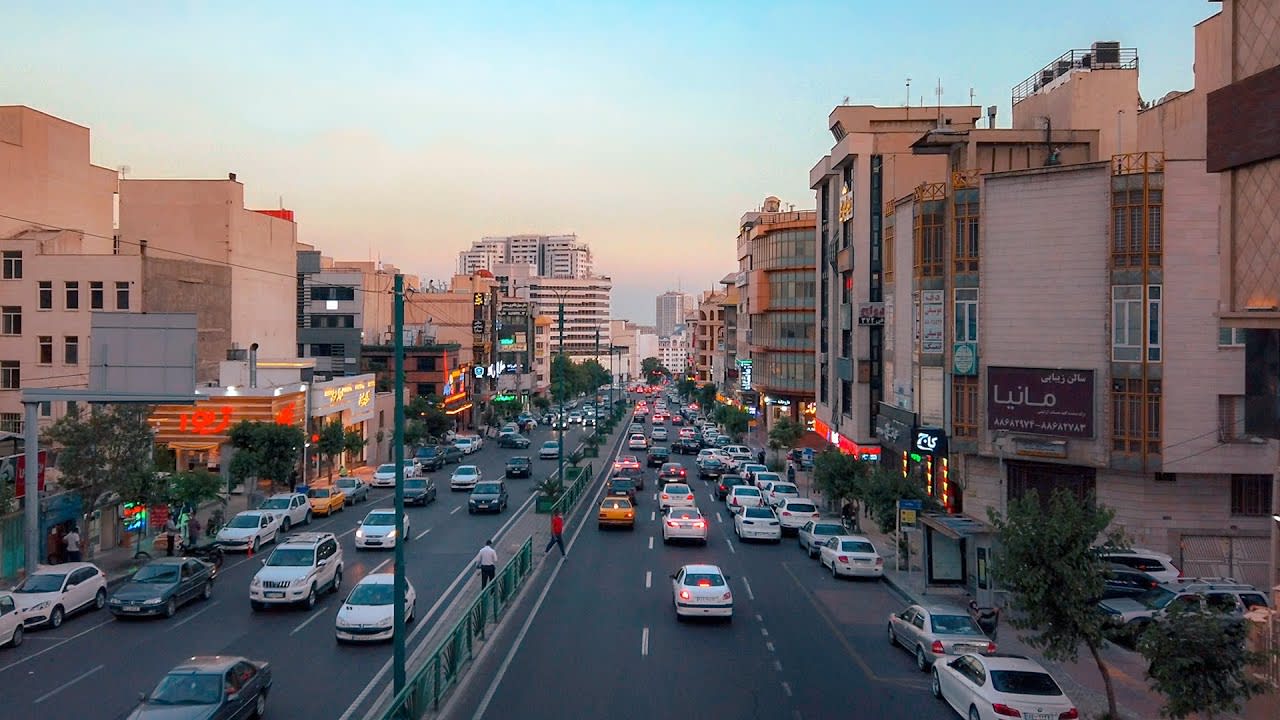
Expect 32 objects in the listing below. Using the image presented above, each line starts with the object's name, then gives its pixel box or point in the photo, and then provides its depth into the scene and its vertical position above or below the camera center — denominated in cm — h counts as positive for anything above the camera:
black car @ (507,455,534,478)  5947 -657
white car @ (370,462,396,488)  5400 -652
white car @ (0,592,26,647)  2033 -548
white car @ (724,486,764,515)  4244 -606
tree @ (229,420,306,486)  4384 -394
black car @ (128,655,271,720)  1400 -488
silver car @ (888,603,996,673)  1923 -545
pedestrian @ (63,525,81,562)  2897 -550
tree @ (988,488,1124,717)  1567 -347
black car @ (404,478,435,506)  4594 -624
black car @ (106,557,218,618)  2286 -547
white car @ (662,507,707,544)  3531 -605
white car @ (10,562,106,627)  2178 -537
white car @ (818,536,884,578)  3011 -608
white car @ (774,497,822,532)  3988 -625
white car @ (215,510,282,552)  3291 -585
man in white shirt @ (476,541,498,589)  2539 -529
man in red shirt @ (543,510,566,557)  3312 -567
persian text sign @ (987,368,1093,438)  3272 -145
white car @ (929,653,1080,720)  1516 -521
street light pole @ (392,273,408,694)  1559 -281
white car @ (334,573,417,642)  2028 -526
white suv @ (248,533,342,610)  2364 -528
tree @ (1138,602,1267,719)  1344 -412
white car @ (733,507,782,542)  3747 -633
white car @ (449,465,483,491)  5288 -646
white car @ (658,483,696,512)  4163 -596
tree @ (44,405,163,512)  3008 -300
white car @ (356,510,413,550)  3334 -588
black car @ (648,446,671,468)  6881 -691
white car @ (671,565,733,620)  2291 -550
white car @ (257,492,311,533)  3784 -578
